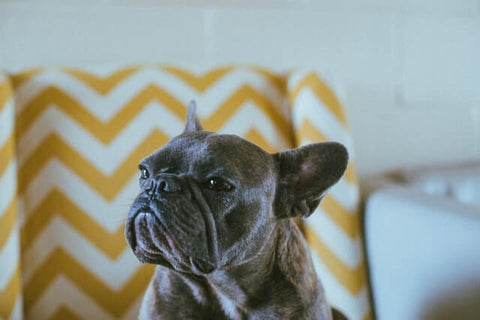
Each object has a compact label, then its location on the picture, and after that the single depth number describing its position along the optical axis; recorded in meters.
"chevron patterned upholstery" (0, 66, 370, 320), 0.76
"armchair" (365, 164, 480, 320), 0.76
